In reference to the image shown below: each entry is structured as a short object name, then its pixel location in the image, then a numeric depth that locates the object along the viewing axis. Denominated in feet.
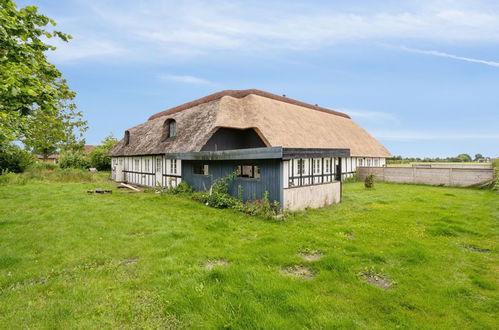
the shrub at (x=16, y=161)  76.07
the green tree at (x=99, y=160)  106.22
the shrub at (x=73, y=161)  102.58
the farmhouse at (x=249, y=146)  31.09
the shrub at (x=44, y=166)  87.25
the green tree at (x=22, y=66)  16.20
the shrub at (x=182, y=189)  42.92
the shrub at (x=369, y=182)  54.30
